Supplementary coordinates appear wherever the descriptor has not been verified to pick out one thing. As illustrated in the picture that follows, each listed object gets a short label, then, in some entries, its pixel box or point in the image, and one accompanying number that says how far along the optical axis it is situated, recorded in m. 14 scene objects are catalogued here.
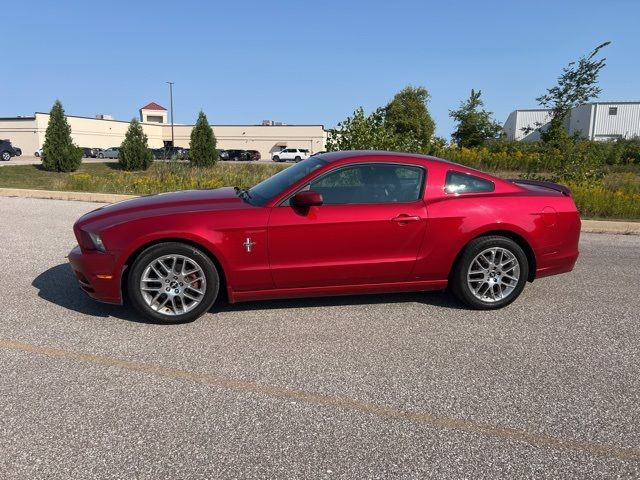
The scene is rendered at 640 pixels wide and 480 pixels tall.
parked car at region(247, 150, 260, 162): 59.59
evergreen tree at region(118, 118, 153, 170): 35.09
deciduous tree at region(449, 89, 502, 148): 25.31
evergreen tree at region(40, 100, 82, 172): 29.80
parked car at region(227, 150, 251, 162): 58.06
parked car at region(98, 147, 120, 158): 56.72
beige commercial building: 57.84
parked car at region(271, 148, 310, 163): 57.09
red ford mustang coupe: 4.12
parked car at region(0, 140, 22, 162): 39.95
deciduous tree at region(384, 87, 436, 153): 49.88
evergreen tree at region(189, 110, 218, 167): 37.31
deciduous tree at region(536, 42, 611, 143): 12.65
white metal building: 54.25
